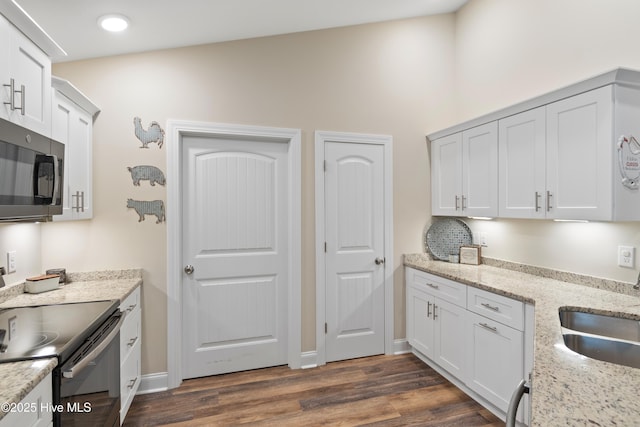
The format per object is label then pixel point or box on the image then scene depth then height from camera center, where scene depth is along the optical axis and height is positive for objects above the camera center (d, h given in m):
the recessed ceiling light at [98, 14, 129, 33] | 1.99 +1.16
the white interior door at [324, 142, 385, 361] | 3.07 -0.33
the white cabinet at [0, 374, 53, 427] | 0.98 -0.62
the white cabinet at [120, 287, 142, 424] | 2.06 -0.90
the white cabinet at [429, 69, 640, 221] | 1.83 +0.38
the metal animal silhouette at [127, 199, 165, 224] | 2.57 +0.05
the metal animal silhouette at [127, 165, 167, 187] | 2.57 +0.30
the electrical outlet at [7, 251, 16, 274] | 2.01 -0.29
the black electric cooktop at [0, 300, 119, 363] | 1.26 -0.50
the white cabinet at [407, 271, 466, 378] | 2.55 -0.89
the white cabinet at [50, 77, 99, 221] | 2.00 +0.47
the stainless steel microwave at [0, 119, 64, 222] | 1.33 +0.18
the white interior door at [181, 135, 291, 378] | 2.79 -0.33
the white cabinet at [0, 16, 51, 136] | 1.43 +0.62
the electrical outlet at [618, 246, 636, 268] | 2.01 -0.25
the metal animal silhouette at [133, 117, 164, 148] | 2.57 +0.62
